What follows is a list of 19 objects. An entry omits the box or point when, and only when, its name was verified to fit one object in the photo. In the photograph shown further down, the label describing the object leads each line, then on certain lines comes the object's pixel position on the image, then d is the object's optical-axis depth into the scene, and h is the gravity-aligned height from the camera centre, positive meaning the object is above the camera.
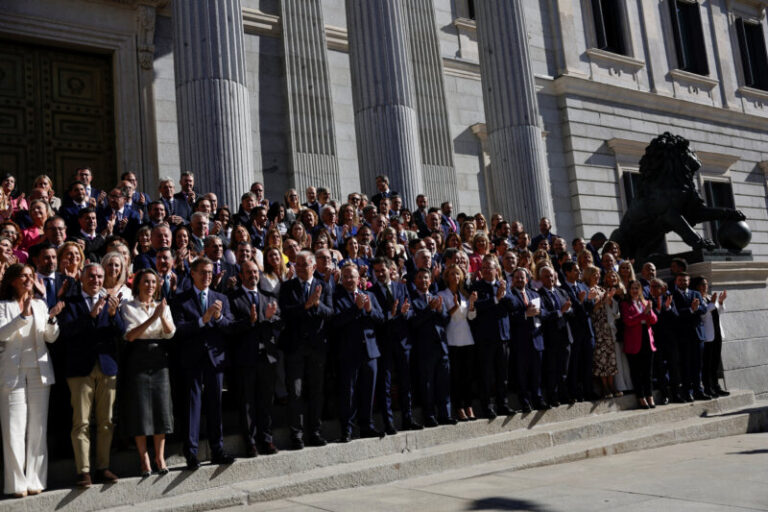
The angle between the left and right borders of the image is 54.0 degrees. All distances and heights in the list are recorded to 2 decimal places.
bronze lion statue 12.42 +2.04
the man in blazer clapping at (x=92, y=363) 5.72 +0.17
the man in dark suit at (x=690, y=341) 10.35 -0.18
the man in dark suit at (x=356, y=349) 7.18 +0.10
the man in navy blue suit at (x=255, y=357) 6.48 +0.11
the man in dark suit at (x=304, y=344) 6.85 +0.19
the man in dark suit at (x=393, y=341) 7.57 +0.15
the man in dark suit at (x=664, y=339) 10.07 -0.13
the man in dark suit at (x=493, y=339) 8.20 +0.08
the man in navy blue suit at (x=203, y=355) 6.22 +0.17
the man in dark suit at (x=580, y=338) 9.16 +0.00
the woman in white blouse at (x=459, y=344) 8.17 +0.06
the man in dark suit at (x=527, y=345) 8.45 -0.02
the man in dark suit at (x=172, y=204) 9.03 +2.08
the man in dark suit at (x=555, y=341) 8.77 -0.01
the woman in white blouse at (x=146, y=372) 5.89 +0.07
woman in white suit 5.45 +0.12
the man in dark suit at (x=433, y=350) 7.79 +0.02
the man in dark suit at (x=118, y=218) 8.22 +1.79
